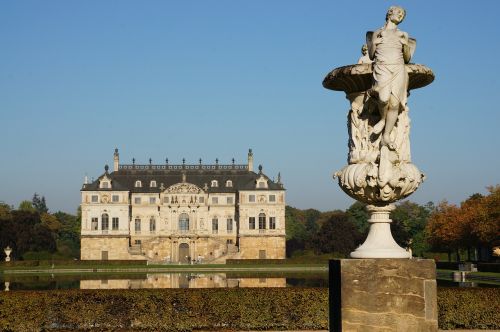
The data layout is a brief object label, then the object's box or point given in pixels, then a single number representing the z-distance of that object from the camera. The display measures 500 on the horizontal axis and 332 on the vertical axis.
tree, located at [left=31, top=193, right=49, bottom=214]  144.38
